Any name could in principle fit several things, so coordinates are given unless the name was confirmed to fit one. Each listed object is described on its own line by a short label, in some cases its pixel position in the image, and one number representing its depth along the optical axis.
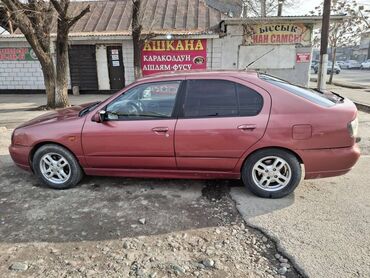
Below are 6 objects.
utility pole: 10.82
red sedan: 3.76
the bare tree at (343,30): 22.19
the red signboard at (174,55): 14.64
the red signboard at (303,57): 14.40
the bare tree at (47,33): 9.68
